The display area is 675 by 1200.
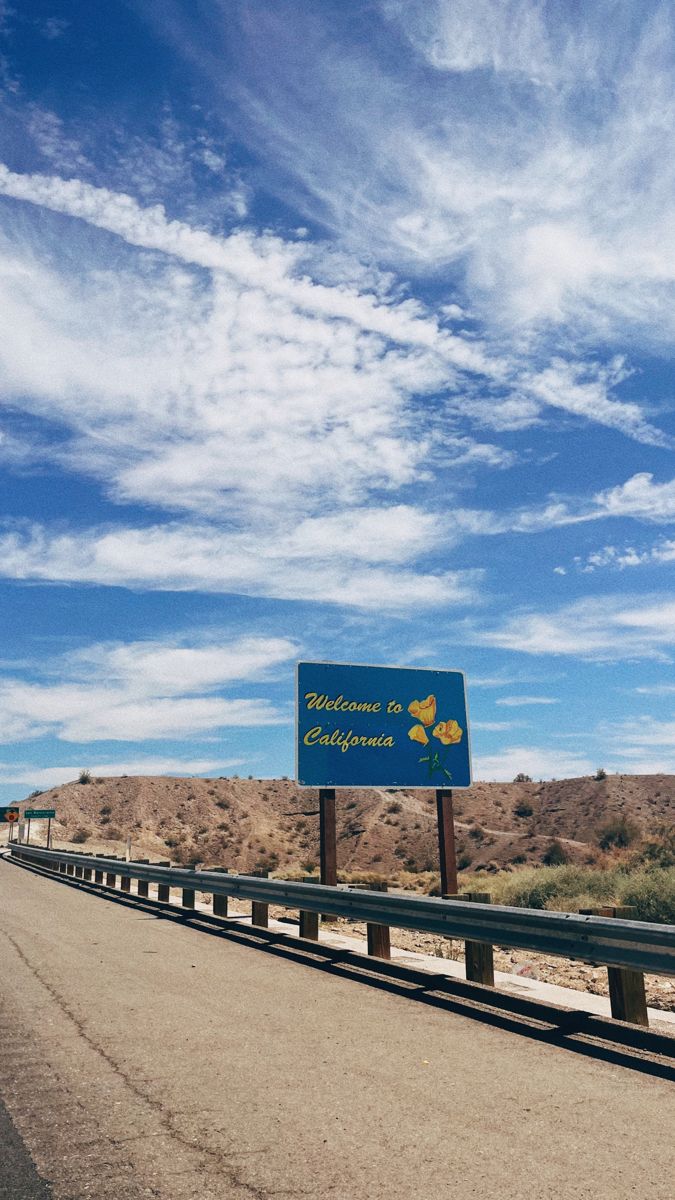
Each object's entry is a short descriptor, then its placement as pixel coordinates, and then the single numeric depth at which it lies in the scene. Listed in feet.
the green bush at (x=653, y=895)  57.47
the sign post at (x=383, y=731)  67.31
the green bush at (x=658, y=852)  114.68
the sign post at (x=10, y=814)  186.50
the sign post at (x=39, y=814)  162.01
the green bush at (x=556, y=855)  161.37
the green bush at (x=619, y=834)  177.99
